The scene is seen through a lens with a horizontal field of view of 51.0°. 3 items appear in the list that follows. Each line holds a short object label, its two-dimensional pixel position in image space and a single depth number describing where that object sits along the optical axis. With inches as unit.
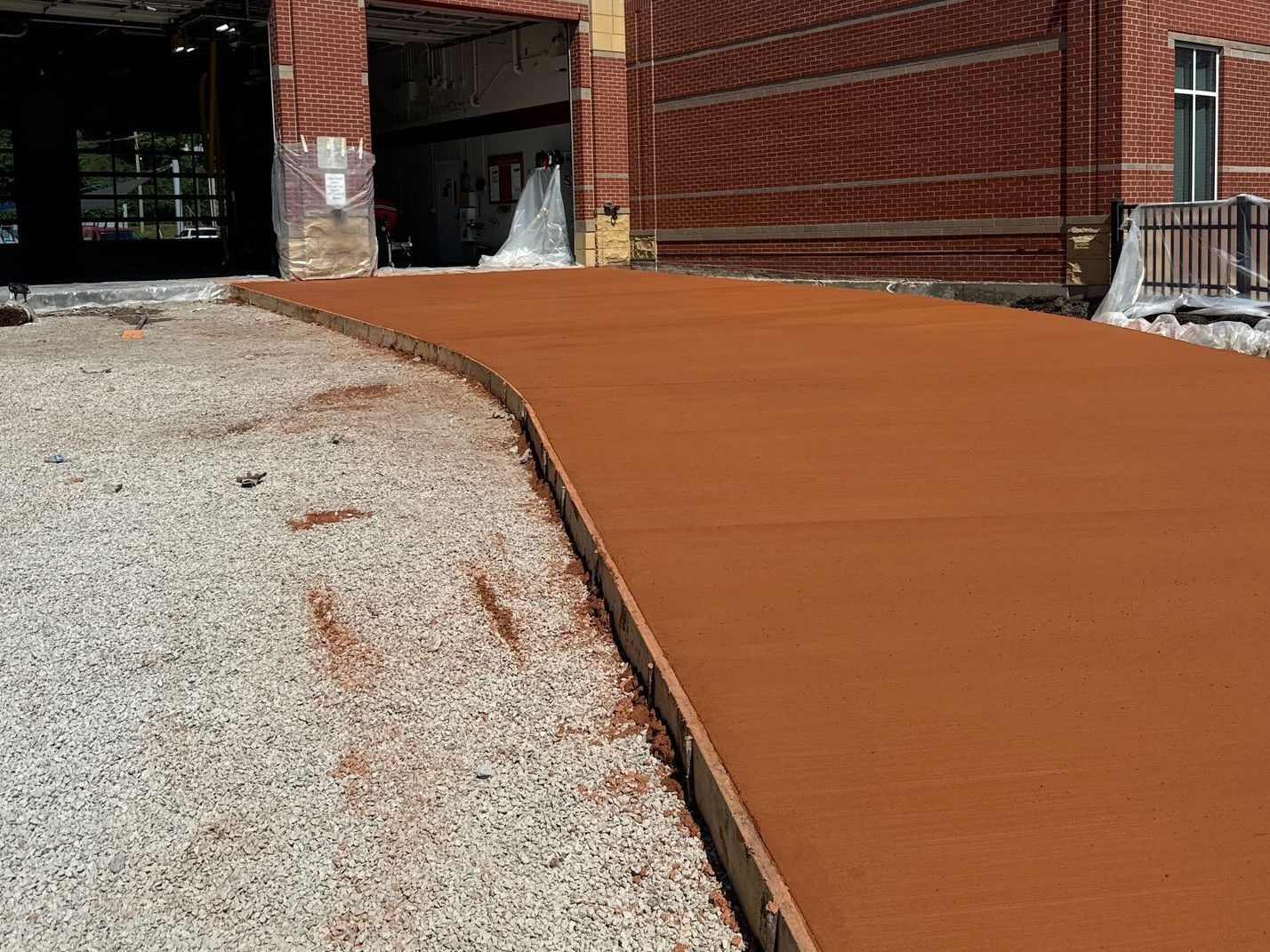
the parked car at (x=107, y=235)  1379.2
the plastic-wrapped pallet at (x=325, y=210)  853.2
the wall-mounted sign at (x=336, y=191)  867.4
